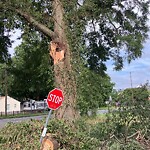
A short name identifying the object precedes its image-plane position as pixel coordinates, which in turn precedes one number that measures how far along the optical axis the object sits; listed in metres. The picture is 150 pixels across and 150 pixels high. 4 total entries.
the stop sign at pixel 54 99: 4.99
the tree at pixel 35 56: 9.39
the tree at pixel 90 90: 8.90
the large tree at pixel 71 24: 8.11
